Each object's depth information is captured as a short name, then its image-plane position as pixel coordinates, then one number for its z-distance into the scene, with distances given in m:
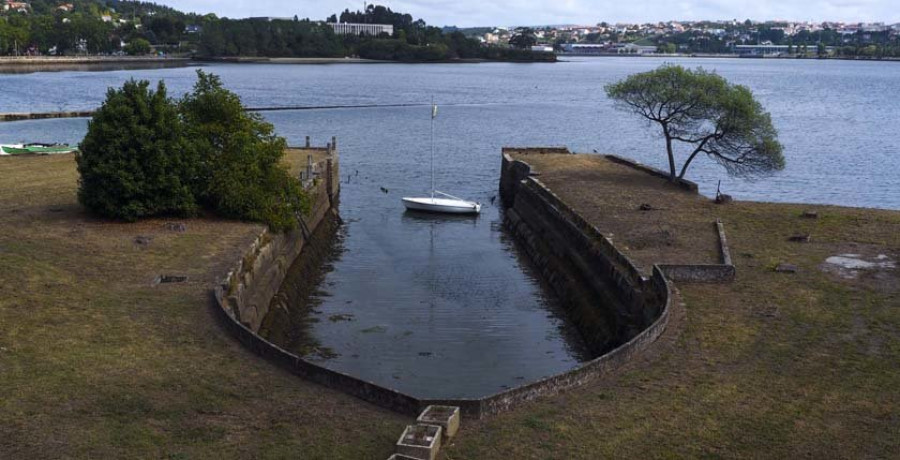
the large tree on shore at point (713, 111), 55.56
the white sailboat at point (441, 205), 60.50
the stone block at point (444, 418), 20.44
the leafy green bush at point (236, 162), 44.12
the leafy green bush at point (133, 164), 41.62
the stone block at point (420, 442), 19.16
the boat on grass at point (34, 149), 68.31
